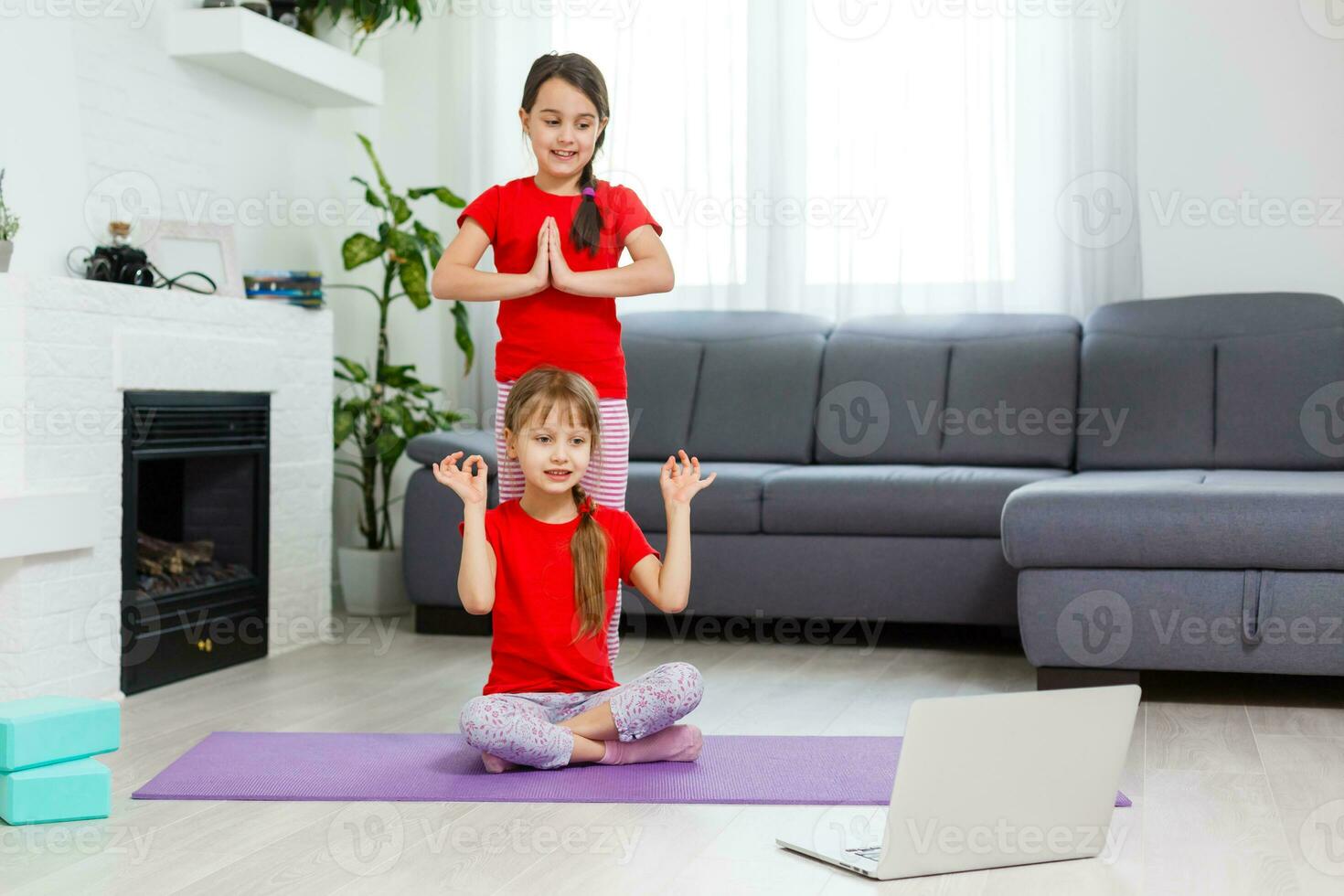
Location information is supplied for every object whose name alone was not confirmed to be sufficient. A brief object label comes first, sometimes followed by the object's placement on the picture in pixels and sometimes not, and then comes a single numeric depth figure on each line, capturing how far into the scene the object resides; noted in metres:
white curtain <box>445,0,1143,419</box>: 4.26
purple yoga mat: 2.22
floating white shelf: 3.58
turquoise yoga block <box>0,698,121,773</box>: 2.08
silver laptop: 1.79
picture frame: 3.48
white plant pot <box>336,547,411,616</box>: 4.29
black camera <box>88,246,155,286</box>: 3.18
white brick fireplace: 2.87
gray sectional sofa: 2.87
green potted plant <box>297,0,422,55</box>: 4.07
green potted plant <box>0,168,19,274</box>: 2.86
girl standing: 2.45
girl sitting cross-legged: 2.32
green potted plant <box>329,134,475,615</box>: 4.19
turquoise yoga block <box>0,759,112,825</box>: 2.09
